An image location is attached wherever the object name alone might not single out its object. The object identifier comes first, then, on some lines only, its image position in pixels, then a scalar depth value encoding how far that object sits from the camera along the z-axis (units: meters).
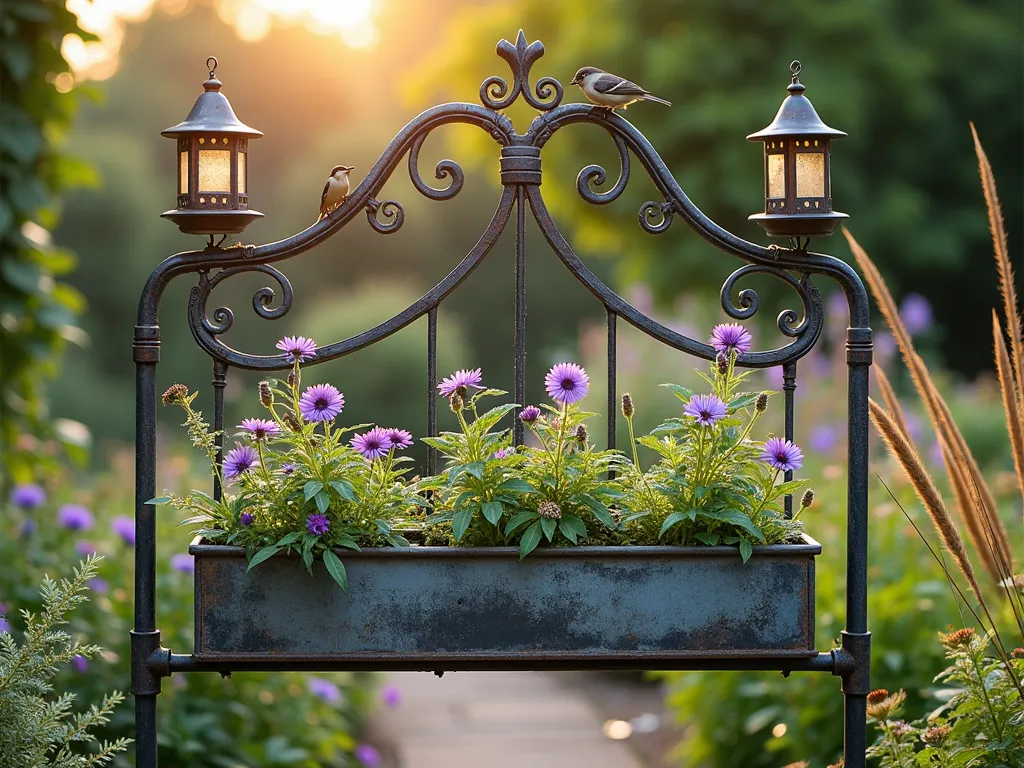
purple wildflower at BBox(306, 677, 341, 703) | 6.70
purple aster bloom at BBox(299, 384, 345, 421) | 3.90
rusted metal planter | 3.79
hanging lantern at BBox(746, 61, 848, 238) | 4.07
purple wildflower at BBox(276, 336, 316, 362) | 4.00
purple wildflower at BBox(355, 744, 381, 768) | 6.95
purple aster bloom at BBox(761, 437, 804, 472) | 3.84
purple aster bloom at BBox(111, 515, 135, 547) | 6.29
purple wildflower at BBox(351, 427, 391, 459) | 3.91
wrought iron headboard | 4.01
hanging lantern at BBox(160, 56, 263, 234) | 3.99
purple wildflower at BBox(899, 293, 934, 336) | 13.58
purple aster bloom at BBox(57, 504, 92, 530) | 6.48
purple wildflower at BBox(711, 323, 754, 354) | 4.03
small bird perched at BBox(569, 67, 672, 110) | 4.11
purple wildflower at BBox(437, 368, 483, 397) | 3.86
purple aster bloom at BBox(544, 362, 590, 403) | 3.89
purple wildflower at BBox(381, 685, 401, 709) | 7.44
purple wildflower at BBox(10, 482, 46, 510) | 6.62
